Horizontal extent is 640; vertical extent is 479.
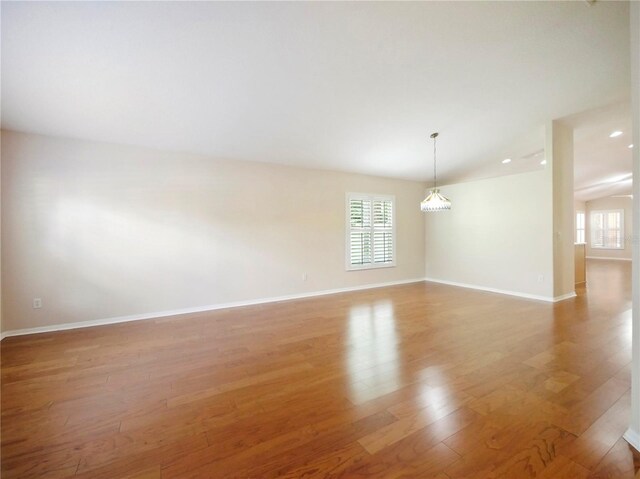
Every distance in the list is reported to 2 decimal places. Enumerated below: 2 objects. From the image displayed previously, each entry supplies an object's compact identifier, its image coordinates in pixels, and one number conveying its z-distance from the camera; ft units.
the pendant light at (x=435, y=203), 13.34
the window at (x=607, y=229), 34.37
